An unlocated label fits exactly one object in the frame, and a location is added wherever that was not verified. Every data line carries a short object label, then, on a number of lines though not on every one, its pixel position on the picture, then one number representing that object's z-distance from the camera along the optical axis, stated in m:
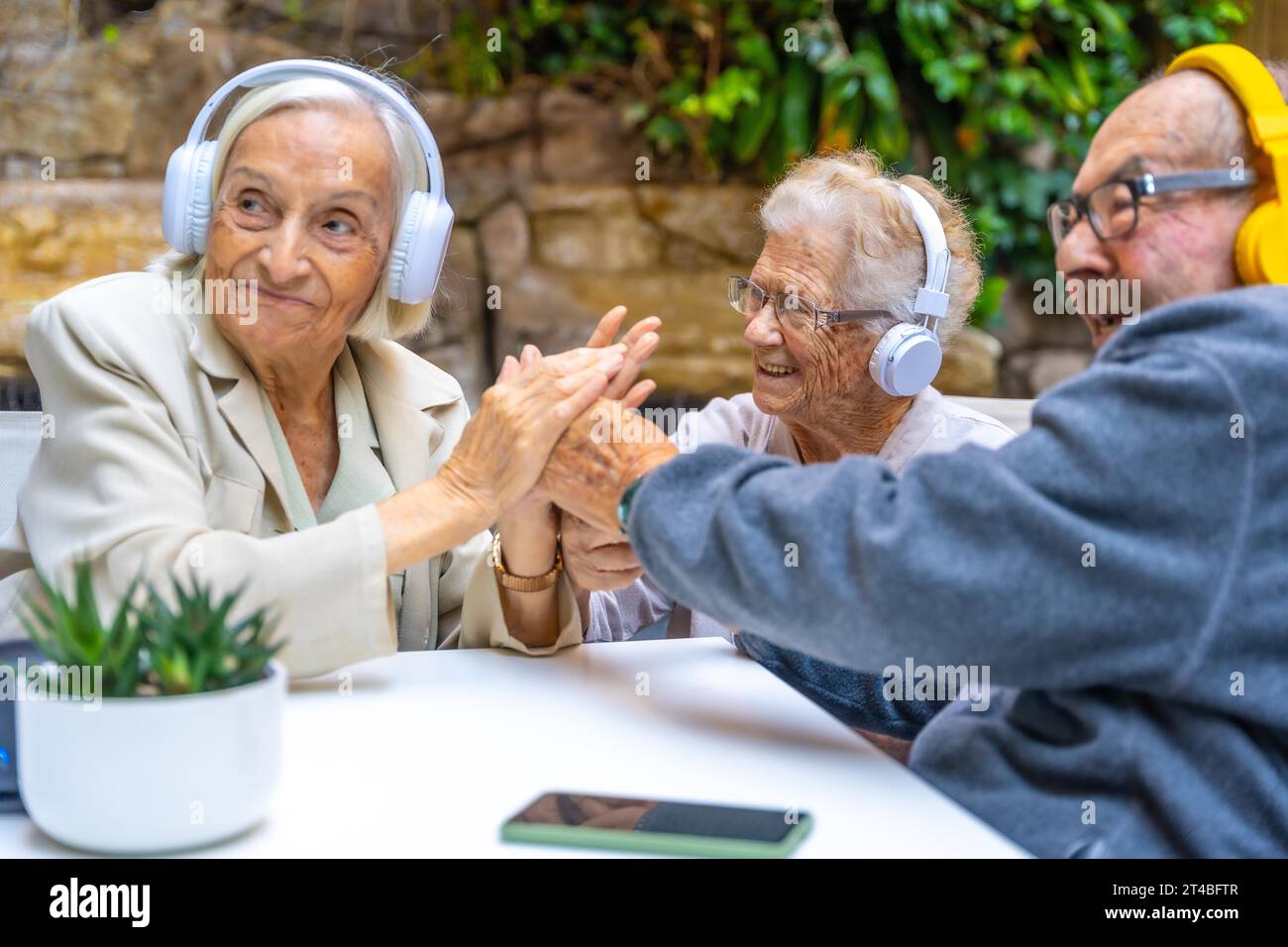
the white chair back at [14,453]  1.88
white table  0.98
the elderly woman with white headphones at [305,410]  1.36
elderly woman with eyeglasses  1.94
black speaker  0.97
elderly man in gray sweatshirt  0.97
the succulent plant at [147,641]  0.88
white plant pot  0.87
